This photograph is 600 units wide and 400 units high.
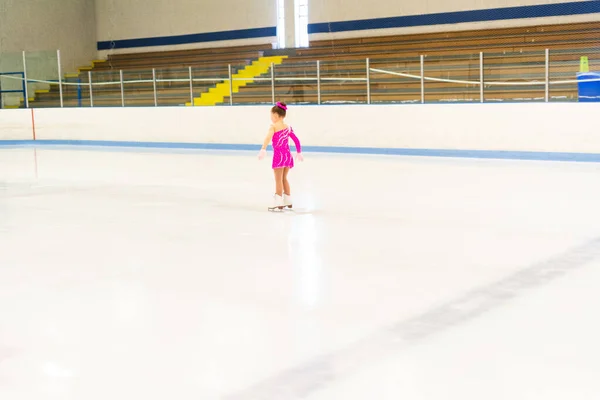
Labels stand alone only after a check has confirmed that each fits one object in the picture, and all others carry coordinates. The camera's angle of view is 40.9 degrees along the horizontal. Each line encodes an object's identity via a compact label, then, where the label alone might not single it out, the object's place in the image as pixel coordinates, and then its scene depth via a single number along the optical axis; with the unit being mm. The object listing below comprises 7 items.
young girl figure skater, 6535
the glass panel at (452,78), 10992
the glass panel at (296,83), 12703
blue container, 9875
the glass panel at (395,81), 11570
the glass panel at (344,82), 12148
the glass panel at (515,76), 10398
